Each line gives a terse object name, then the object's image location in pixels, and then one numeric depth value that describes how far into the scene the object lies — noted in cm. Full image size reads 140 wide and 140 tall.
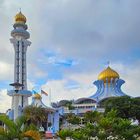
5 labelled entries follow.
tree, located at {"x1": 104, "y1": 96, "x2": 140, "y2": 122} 4825
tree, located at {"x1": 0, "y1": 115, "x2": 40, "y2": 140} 1936
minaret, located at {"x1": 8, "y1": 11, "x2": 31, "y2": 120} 6869
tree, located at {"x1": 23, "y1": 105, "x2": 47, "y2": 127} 5439
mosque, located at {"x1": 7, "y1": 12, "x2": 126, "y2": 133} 6800
